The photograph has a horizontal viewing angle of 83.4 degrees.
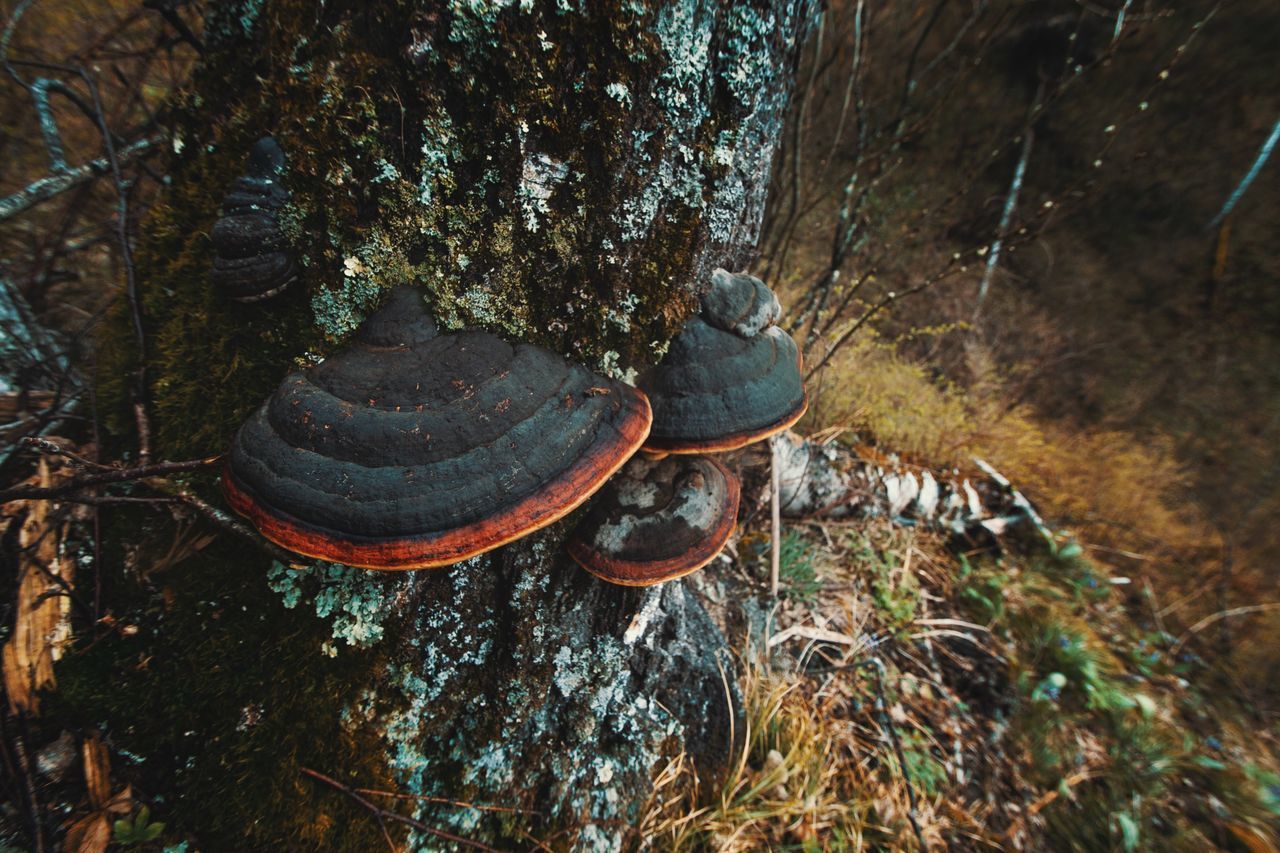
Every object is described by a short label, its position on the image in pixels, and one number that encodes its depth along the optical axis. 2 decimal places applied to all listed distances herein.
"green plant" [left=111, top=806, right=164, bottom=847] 0.45
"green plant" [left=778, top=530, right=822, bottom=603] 0.96
